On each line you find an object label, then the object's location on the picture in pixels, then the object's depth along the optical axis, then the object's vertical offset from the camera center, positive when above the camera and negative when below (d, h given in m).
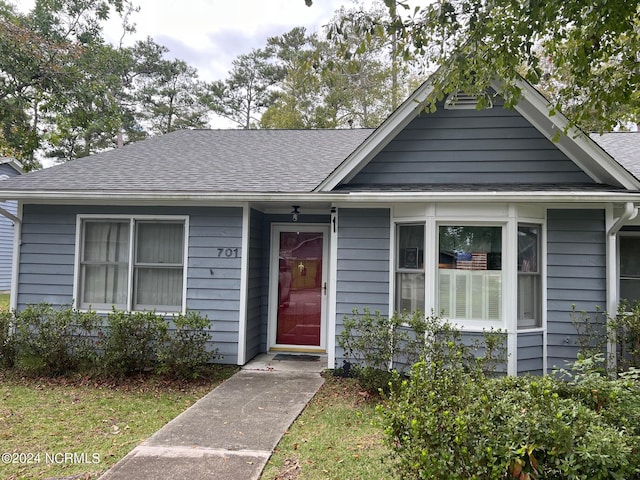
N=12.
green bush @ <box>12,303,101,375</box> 6.12 -1.12
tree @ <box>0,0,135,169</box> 9.55 +4.29
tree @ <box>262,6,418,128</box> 20.66 +8.38
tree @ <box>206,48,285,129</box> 25.56 +10.52
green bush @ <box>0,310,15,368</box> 6.36 -1.15
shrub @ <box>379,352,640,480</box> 2.28 -0.84
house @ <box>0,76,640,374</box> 5.95 +0.56
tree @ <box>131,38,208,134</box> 26.19 +10.62
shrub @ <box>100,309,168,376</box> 5.93 -1.01
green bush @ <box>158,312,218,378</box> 5.88 -1.13
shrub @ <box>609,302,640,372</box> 5.56 -0.71
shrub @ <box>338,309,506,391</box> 5.51 -0.90
